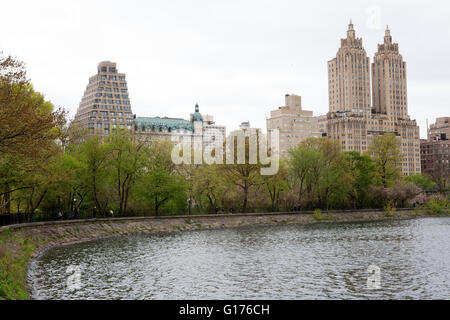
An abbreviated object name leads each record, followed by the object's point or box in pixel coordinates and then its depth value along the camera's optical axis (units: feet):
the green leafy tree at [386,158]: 350.64
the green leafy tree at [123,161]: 240.94
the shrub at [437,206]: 339.36
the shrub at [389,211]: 321.11
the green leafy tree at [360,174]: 337.72
